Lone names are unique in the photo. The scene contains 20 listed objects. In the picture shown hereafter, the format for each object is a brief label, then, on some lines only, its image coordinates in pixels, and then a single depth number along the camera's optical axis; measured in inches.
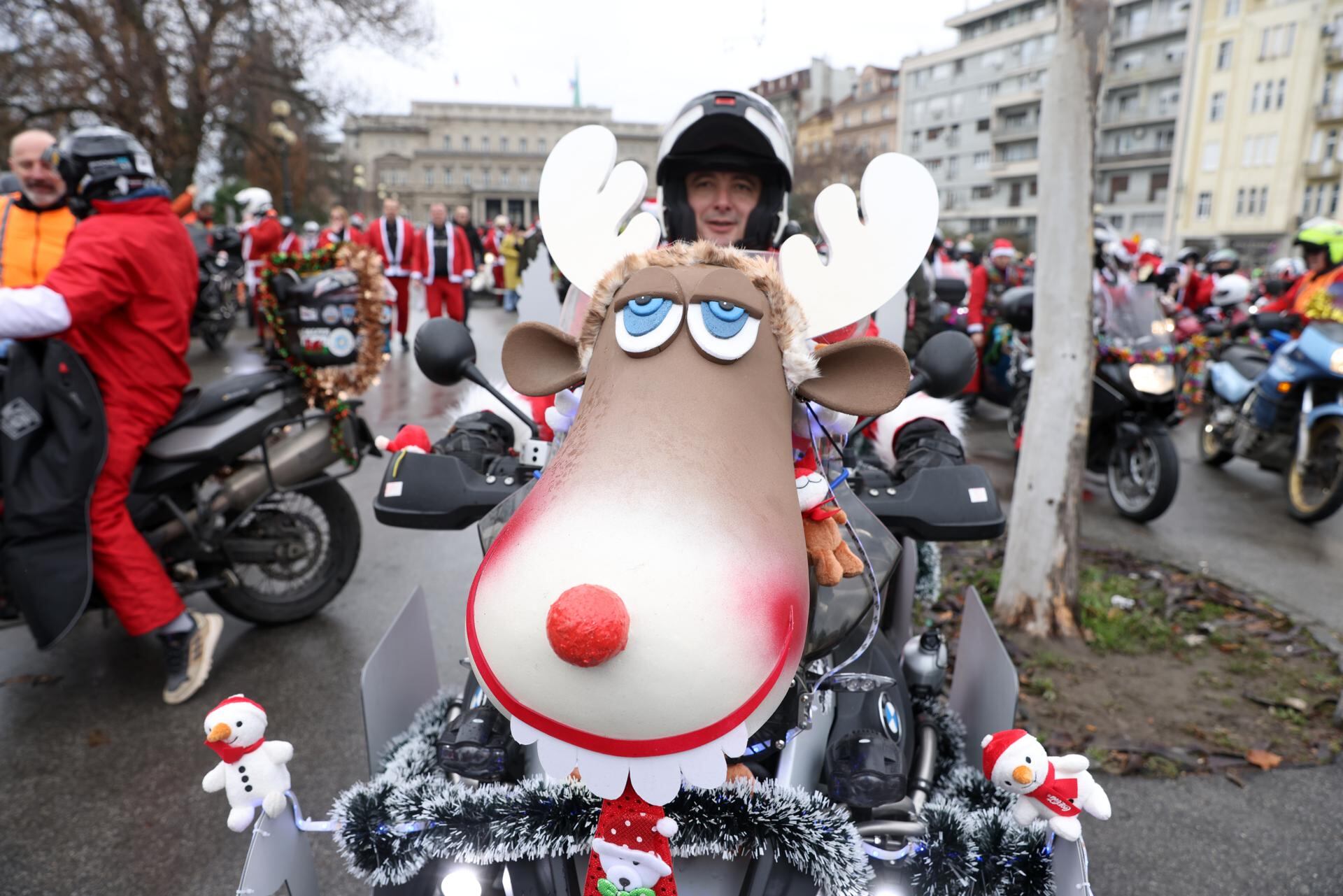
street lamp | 666.2
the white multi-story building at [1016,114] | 2032.5
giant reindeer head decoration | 35.4
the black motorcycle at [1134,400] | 220.2
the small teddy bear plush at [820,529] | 48.1
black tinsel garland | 49.7
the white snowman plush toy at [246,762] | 51.3
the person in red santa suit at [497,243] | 881.5
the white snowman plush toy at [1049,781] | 46.5
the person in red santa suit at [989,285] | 359.9
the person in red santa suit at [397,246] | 454.6
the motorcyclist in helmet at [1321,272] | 227.9
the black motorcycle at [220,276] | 387.9
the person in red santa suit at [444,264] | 445.4
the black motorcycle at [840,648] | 52.5
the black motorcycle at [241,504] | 120.5
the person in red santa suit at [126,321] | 115.7
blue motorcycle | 221.3
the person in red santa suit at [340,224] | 512.5
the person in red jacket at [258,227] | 450.9
